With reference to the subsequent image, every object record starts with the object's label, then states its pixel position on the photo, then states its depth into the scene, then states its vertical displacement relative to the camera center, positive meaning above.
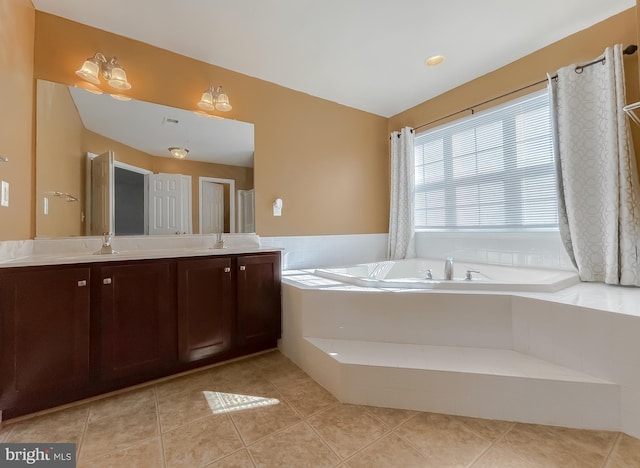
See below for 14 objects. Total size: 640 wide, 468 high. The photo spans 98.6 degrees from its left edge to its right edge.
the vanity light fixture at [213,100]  2.29 +1.17
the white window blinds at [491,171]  2.33 +0.63
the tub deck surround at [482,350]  1.33 -0.69
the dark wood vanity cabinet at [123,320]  1.39 -0.50
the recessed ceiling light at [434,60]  2.35 +1.53
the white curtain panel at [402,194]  3.24 +0.50
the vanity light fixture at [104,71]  1.80 +1.14
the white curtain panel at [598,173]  1.84 +0.44
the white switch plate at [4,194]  1.43 +0.25
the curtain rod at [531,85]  1.85 +1.27
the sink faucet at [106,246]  1.77 -0.04
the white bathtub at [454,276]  1.82 -0.33
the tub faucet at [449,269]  2.38 -0.29
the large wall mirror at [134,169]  1.80 +0.54
